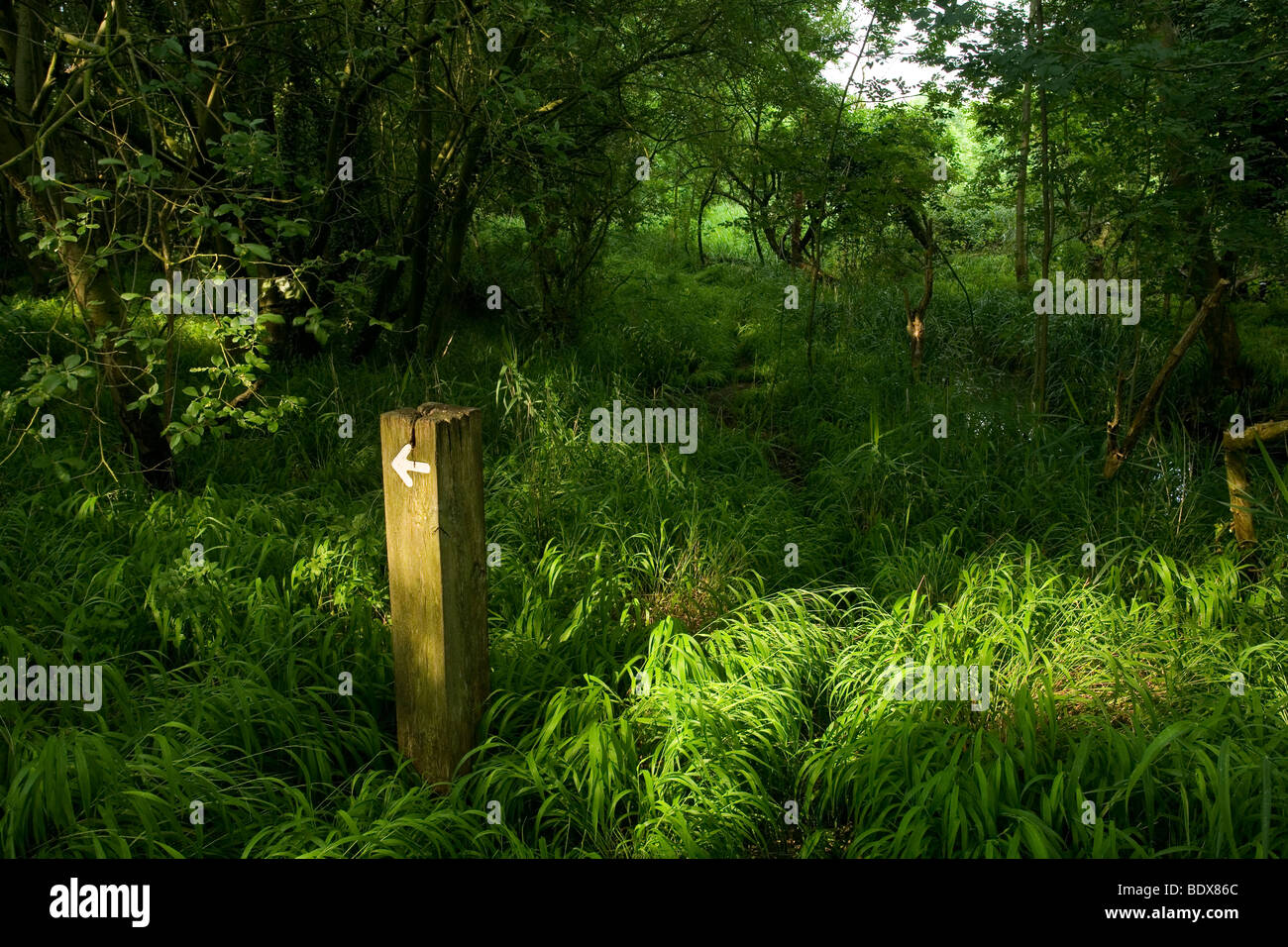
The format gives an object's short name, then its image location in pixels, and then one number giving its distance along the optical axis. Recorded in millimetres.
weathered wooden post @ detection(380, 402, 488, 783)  2342
